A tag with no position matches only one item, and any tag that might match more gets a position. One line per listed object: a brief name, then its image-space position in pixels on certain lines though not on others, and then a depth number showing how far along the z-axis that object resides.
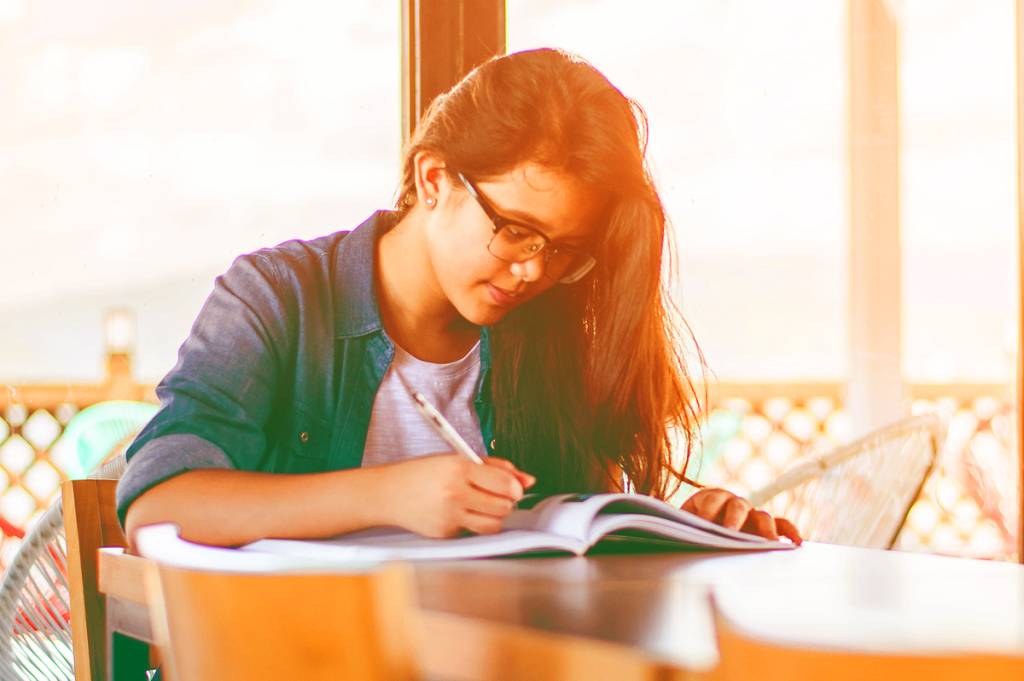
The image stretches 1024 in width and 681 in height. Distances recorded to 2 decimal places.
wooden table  1.01
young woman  2.17
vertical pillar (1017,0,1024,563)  3.06
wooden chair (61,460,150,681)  2.01
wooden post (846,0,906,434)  3.93
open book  1.81
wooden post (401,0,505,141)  2.53
